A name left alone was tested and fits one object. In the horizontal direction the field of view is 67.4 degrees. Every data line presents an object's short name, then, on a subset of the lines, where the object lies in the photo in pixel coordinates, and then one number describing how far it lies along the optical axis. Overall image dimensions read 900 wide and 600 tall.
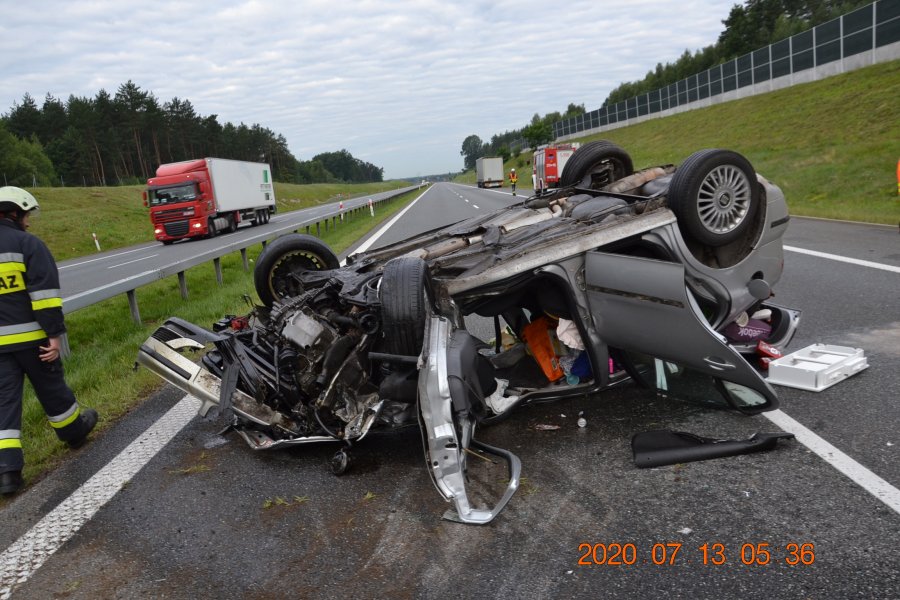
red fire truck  32.47
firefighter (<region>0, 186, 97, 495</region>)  4.00
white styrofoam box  4.28
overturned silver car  3.48
